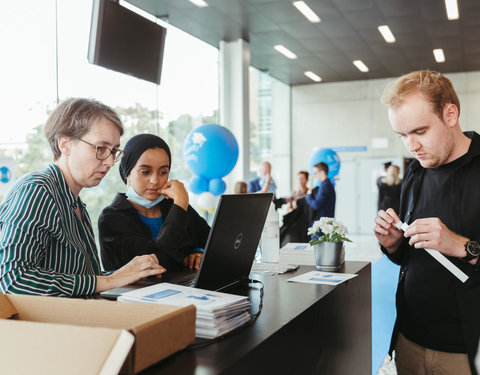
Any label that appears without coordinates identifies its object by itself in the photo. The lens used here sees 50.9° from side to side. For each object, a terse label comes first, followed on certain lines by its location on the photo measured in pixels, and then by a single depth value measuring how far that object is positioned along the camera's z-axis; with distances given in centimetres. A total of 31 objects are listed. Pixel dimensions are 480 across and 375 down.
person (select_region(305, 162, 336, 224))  700
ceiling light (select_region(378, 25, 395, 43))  842
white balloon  661
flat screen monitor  516
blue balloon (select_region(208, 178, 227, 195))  656
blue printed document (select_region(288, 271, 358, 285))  188
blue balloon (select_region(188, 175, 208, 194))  660
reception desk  104
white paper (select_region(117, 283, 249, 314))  116
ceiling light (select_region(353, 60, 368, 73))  1108
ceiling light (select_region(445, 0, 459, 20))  715
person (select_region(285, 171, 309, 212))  849
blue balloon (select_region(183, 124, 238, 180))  614
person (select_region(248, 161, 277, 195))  809
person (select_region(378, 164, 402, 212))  926
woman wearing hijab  215
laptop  152
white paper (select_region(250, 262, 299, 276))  210
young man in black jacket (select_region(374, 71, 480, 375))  156
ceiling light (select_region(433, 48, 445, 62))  992
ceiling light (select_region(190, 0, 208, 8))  718
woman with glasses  144
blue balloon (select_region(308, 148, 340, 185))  994
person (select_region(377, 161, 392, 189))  954
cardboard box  82
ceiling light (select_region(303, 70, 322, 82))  1223
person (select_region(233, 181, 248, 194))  710
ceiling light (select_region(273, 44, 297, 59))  970
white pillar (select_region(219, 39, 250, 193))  920
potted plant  219
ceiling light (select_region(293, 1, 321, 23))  723
